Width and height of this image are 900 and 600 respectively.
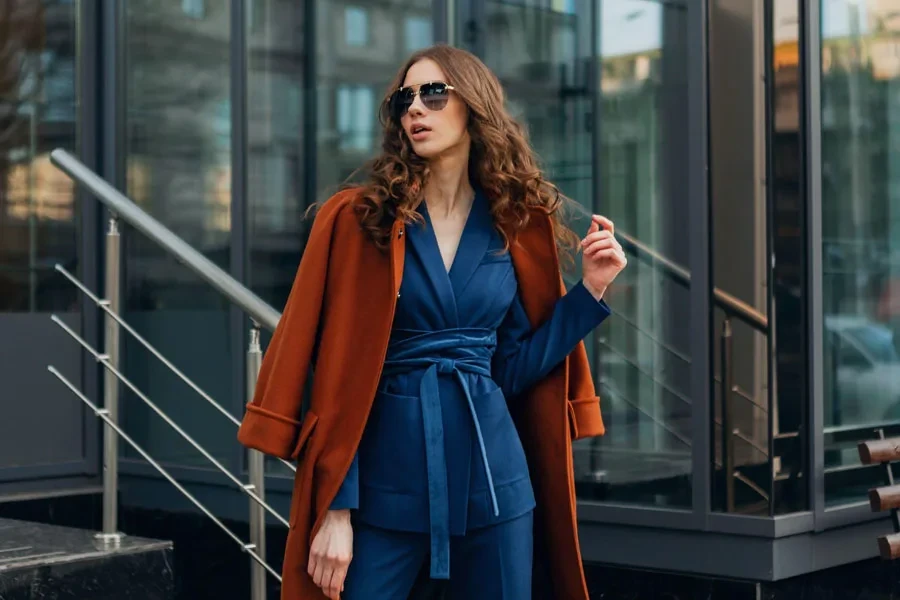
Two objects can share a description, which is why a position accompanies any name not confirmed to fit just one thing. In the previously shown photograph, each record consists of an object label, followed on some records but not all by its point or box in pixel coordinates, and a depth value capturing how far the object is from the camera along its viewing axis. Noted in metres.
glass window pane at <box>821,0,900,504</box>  4.80
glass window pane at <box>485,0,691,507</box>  4.72
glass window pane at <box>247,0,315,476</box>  5.94
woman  2.61
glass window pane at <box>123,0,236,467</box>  6.16
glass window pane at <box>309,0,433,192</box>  5.67
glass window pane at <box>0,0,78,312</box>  5.98
